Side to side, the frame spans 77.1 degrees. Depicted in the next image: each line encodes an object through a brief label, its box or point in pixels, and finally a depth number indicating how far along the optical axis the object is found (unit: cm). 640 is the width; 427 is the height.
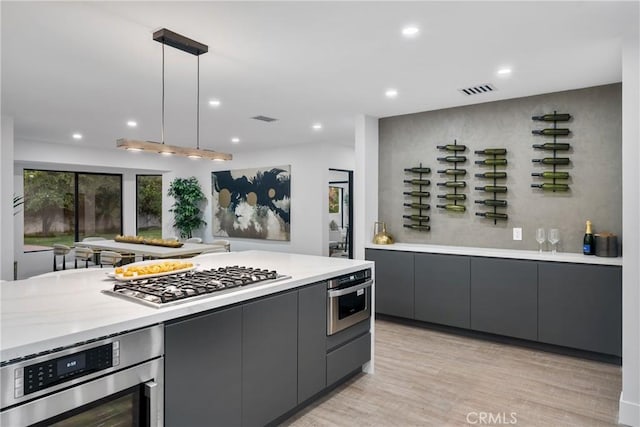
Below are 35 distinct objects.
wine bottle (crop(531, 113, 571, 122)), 402
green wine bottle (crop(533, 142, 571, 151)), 402
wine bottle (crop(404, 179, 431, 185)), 494
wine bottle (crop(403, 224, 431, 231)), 496
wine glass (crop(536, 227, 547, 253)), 407
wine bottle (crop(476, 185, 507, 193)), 440
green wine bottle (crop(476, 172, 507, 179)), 440
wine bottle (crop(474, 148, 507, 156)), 440
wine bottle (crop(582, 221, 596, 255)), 379
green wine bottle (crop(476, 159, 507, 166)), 439
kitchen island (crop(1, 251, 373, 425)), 158
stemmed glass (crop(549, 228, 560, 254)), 402
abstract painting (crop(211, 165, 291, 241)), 823
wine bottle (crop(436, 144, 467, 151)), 468
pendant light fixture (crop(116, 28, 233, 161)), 261
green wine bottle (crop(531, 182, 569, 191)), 404
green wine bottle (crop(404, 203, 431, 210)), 495
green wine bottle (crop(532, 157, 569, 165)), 402
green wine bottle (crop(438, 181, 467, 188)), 468
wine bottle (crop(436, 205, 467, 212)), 468
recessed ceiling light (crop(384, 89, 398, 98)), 409
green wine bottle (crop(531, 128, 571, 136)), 402
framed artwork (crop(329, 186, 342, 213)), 962
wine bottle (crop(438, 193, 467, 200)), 468
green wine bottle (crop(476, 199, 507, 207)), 440
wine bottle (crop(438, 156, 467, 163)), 466
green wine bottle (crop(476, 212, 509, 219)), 440
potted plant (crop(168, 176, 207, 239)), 948
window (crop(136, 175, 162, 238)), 1016
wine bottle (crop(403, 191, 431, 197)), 494
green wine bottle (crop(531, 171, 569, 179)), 404
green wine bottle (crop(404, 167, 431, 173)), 494
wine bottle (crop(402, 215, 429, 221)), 495
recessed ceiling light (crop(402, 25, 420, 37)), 263
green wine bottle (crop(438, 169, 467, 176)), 468
